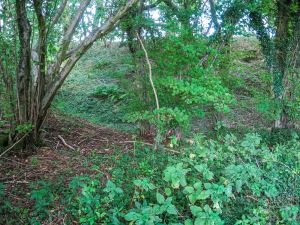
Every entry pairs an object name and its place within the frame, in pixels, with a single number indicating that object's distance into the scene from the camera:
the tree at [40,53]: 4.76
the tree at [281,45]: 8.52
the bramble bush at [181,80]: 5.42
